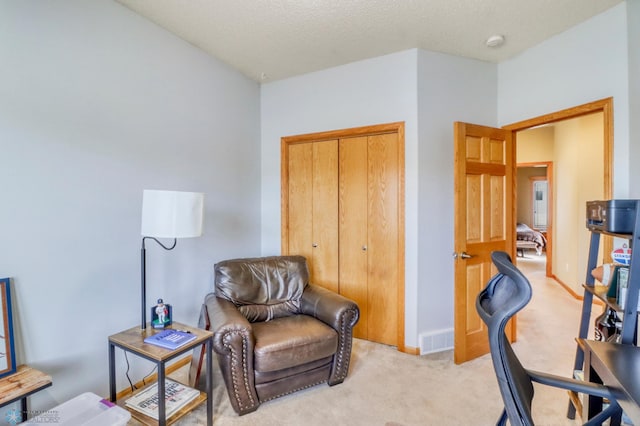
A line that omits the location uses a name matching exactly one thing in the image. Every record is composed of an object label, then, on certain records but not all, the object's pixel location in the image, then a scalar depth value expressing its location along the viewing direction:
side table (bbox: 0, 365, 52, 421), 1.31
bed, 7.64
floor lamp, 1.70
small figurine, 1.92
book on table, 1.66
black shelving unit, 1.44
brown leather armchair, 1.86
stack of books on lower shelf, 1.67
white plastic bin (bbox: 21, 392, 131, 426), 1.42
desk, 0.96
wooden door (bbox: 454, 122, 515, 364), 2.50
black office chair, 0.84
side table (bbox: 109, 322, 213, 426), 1.53
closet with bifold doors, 2.81
